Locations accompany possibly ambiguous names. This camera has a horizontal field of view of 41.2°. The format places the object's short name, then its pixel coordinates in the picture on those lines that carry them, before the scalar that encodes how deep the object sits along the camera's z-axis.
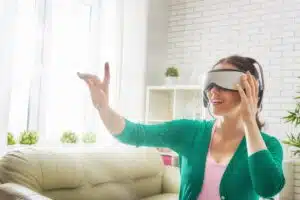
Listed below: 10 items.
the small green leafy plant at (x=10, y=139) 3.14
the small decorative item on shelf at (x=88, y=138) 3.86
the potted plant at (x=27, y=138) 3.25
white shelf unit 4.11
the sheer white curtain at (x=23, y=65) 3.42
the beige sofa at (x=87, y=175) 2.34
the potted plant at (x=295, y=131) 3.27
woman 1.22
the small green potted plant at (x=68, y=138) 3.67
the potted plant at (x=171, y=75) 4.21
